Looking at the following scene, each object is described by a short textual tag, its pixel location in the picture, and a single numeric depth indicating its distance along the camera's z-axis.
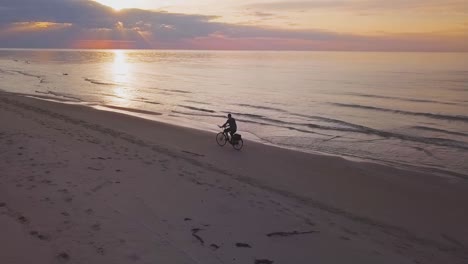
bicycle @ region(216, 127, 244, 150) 20.00
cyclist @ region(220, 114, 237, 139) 20.15
